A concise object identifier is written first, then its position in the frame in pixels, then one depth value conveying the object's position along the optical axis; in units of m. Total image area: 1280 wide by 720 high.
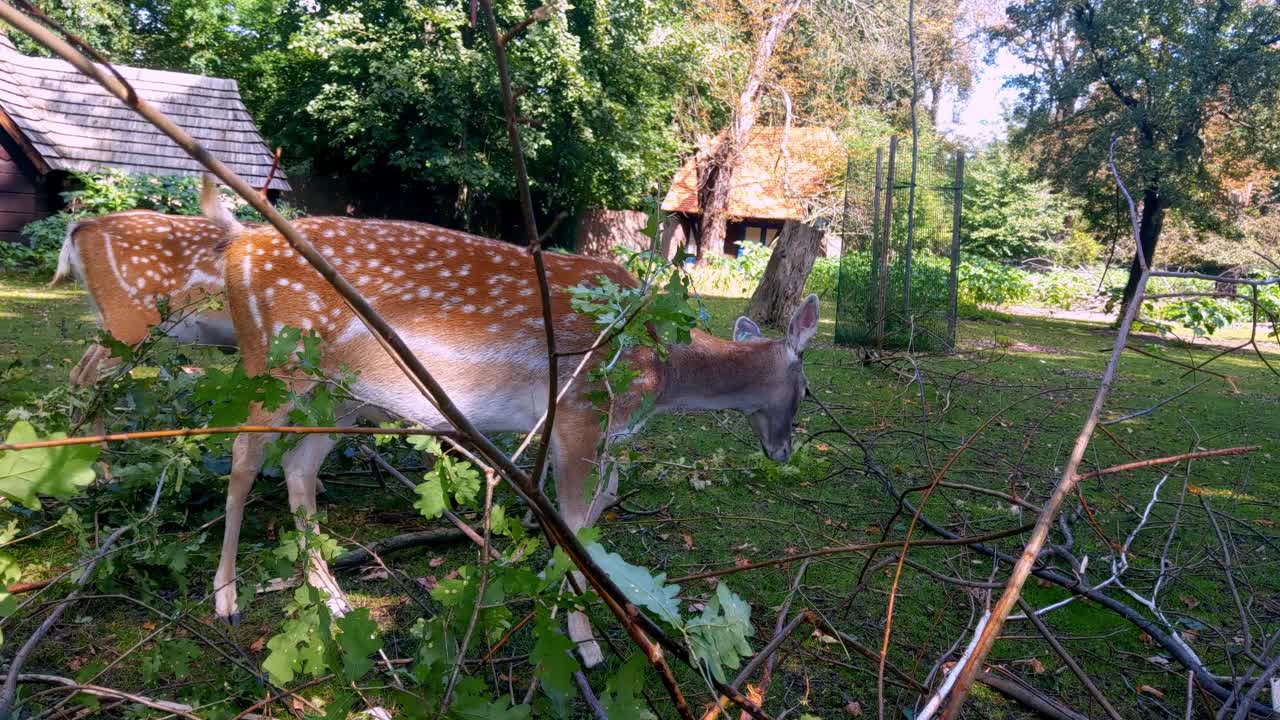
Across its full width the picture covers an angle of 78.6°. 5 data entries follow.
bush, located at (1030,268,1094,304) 26.08
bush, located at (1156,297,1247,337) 16.83
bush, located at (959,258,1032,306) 23.62
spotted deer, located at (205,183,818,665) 3.35
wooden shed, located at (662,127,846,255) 30.33
